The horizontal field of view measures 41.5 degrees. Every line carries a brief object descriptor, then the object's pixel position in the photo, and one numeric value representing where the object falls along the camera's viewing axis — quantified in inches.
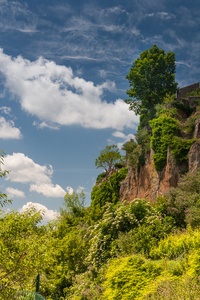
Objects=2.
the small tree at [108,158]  1733.5
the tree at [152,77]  1251.8
